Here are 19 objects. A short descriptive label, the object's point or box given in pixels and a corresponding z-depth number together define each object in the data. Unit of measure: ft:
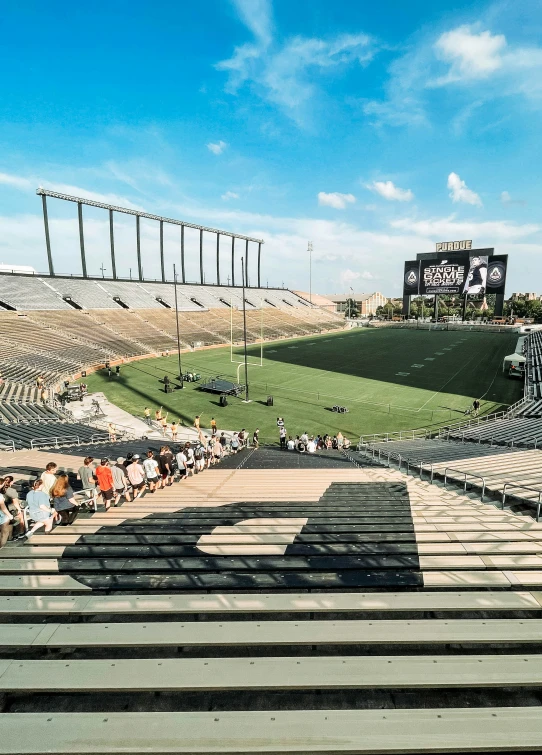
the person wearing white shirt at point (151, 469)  30.32
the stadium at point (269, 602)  9.29
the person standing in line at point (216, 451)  53.21
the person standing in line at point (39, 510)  19.36
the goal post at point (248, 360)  152.05
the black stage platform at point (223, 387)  105.09
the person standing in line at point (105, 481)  24.71
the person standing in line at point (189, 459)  40.39
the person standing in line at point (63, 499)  21.17
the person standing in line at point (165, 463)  33.04
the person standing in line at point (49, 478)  21.86
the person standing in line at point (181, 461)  38.11
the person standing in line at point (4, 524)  18.31
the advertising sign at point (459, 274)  258.98
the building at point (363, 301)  578.82
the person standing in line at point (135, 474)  28.14
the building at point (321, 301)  460.14
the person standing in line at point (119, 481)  26.20
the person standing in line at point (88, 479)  25.29
